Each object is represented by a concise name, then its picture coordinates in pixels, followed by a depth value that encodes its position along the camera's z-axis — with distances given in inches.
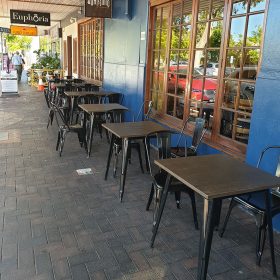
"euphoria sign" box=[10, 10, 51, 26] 435.7
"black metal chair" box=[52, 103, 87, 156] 217.8
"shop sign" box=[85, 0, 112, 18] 268.5
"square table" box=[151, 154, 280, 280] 89.6
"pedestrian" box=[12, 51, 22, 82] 719.1
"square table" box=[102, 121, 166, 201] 152.7
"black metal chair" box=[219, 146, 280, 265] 106.5
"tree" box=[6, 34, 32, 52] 1456.1
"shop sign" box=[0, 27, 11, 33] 738.8
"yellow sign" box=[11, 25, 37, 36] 668.1
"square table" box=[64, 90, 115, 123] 279.0
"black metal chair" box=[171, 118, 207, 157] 166.2
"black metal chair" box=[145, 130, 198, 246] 124.6
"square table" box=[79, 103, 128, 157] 208.6
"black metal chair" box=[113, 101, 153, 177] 183.8
